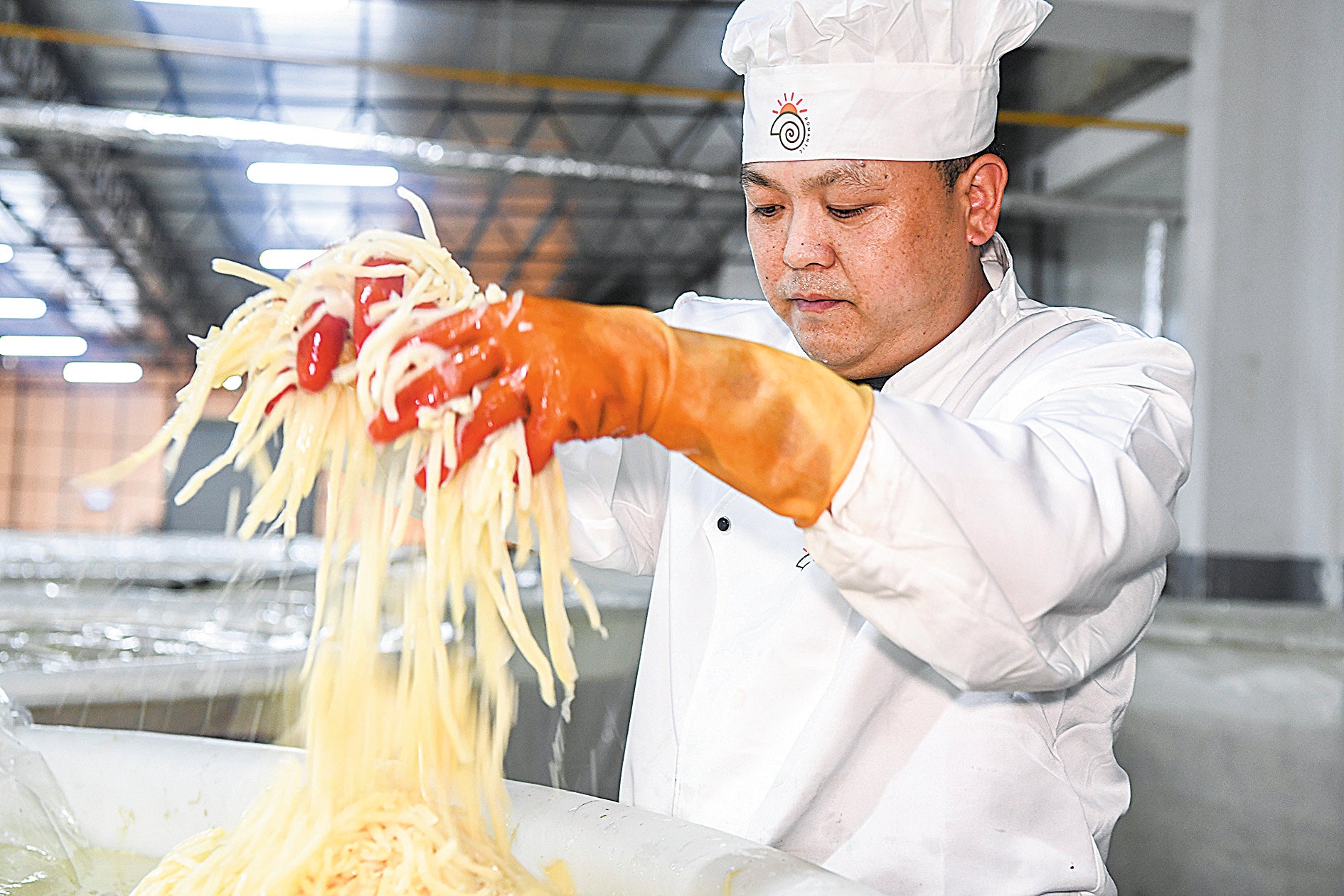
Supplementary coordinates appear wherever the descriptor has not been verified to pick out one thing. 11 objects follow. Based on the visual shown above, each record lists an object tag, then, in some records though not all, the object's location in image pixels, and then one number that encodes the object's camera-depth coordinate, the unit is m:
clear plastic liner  1.06
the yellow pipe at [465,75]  6.08
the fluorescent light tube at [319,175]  8.99
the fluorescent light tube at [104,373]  17.69
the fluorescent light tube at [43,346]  16.25
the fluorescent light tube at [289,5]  6.48
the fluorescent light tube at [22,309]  14.65
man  0.75
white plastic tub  0.85
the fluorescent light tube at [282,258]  11.05
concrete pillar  5.42
